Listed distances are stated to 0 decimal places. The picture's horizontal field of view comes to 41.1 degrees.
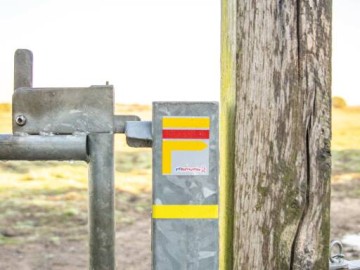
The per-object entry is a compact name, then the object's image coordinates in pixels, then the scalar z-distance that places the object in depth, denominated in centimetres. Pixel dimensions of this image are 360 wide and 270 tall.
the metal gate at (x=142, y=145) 144
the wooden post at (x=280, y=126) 140
